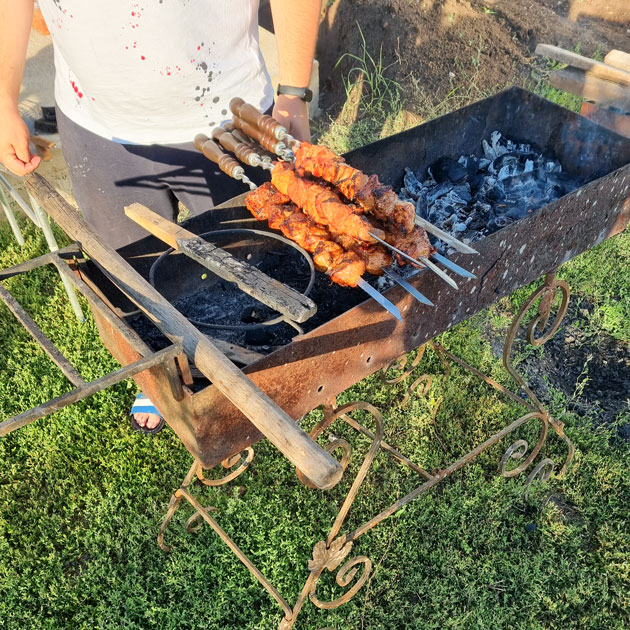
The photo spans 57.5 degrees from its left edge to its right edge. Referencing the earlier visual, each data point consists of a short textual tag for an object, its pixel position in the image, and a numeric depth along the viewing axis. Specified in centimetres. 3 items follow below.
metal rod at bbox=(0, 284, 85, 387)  162
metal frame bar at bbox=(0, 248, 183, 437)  140
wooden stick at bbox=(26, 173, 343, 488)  132
